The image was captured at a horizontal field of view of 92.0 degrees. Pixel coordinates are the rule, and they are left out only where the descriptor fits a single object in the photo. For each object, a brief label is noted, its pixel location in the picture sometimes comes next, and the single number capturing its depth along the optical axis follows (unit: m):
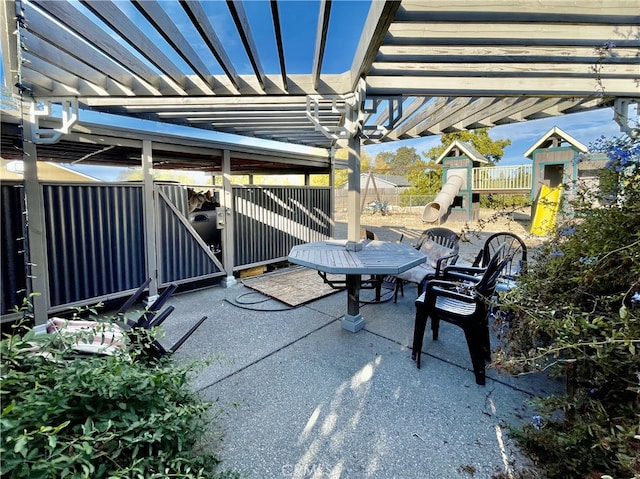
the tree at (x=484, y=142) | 19.44
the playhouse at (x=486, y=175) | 10.73
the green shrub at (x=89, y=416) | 0.92
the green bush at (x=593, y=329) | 1.18
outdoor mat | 4.28
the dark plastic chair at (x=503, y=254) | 2.87
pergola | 2.01
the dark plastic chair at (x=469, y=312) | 2.30
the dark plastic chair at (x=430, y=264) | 3.64
